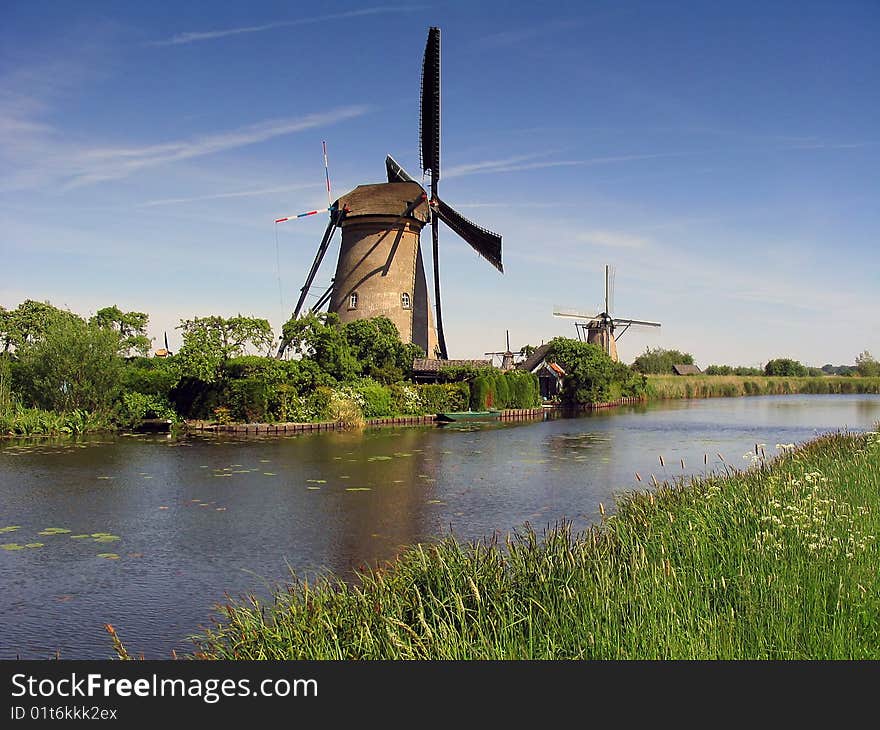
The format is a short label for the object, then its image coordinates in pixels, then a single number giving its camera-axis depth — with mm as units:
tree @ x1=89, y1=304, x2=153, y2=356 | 27781
